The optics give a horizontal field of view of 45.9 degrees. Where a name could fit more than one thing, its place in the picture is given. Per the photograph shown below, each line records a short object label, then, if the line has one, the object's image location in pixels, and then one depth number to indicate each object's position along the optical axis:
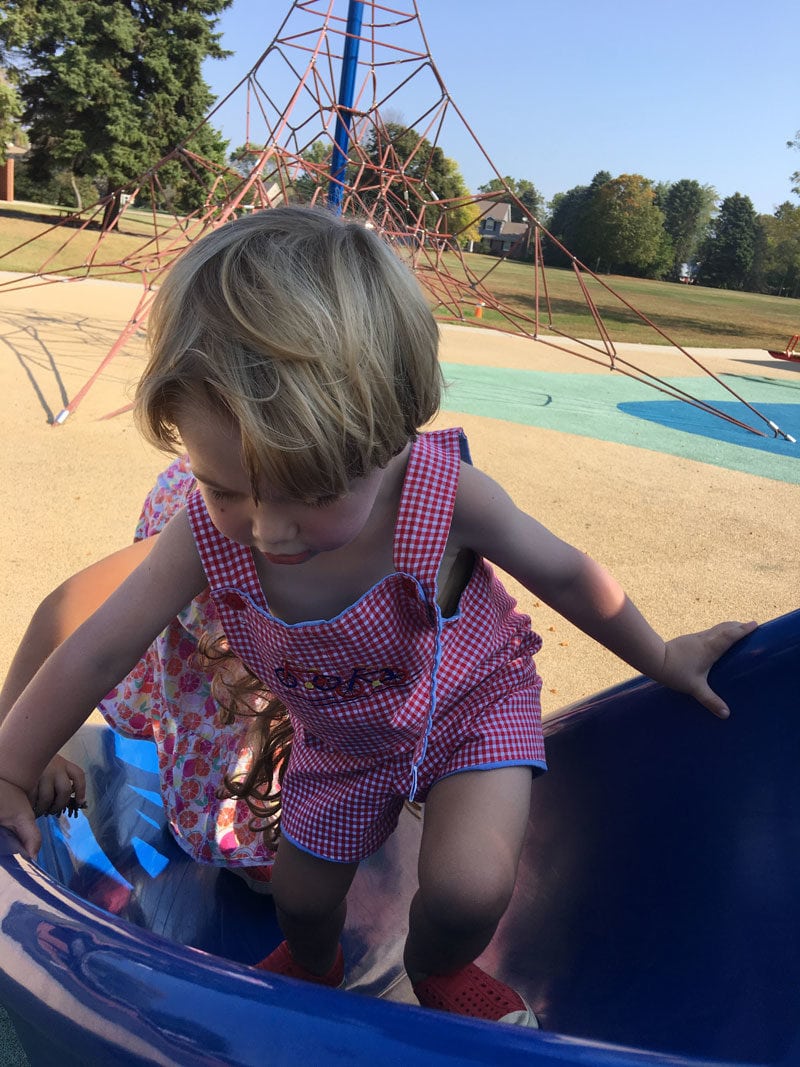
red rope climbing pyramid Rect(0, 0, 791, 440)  3.89
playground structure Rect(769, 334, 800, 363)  9.28
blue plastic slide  0.85
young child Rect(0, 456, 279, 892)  1.08
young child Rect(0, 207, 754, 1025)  0.71
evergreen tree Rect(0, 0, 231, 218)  17.78
